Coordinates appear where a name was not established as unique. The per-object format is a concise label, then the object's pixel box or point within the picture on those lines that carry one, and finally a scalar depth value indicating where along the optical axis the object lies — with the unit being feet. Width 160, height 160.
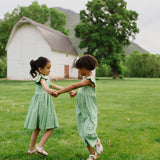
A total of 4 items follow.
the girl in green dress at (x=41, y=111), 9.57
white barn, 91.56
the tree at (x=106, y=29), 102.58
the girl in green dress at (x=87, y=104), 8.84
